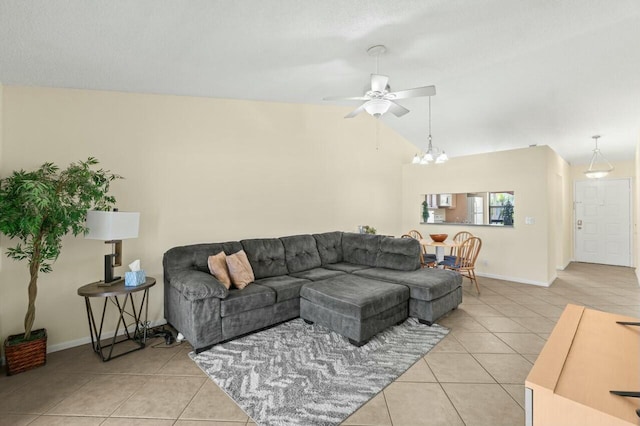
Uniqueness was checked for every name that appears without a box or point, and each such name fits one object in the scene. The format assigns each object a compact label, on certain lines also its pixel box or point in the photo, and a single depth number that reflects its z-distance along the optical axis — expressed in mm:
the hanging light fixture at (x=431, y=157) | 4500
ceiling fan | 2605
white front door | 6297
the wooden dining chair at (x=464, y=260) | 4339
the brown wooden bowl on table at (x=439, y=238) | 4660
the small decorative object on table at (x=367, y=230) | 5211
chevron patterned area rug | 1882
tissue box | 2602
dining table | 4488
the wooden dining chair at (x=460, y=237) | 5621
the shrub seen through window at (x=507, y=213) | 5246
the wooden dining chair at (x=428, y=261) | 4651
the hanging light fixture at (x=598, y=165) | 5785
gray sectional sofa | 2674
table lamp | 2439
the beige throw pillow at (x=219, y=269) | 3006
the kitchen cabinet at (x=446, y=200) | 6027
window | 5250
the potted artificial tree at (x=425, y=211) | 6401
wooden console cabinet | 755
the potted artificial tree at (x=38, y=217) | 2135
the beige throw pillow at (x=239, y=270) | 3092
